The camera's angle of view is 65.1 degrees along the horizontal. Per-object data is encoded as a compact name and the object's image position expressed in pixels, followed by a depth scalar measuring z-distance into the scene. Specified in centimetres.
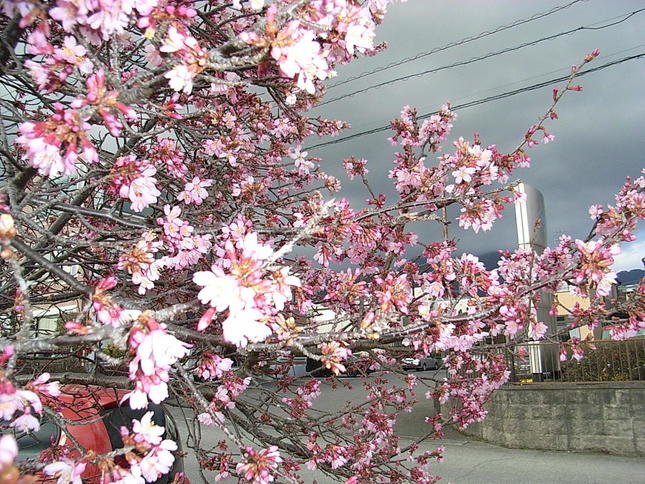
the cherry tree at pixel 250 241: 151
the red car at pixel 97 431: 357
